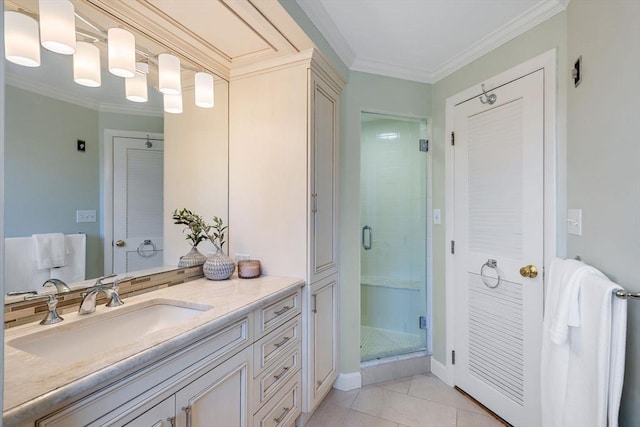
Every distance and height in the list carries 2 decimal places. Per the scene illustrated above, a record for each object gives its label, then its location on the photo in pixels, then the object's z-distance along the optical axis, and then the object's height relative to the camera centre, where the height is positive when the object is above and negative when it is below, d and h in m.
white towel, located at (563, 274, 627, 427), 1.01 -0.52
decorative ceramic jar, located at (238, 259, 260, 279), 1.75 -0.34
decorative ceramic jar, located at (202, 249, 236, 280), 1.69 -0.32
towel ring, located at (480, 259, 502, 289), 1.92 -0.37
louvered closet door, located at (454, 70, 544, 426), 1.72 -0.22
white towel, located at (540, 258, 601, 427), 1.18 -0.50
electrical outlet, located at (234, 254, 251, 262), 1.87 -0.28
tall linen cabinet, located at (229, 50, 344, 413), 1.75 +0.20
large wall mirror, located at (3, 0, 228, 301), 1.04 +0.24
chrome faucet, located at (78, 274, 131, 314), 1.11 -0.33
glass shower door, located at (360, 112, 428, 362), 2.56 -0.23
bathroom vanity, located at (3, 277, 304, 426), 0.69 -0.46
